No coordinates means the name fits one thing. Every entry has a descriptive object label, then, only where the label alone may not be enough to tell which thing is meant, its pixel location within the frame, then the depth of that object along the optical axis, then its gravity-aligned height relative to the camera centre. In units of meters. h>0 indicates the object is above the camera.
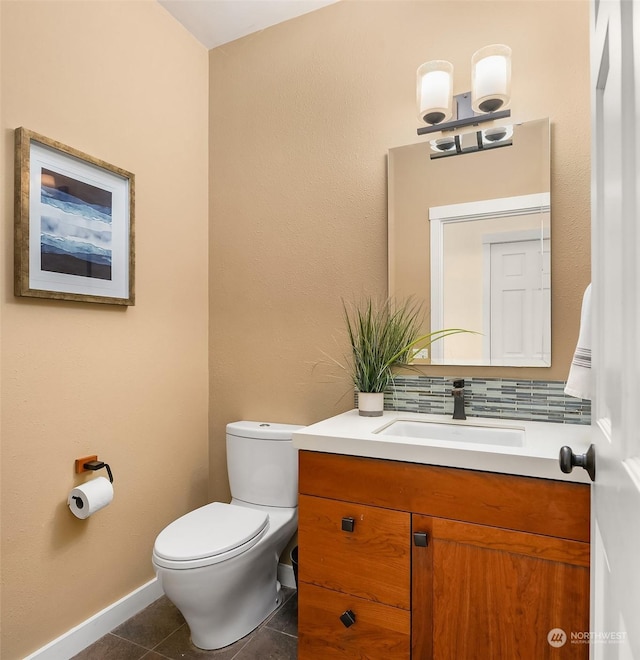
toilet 1.50 -0.76
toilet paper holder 1.69 -0.51
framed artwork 1.51 +0.40
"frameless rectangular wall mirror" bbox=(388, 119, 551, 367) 1.68 +0.36
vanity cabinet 1.12 -0.65
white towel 1.22 -0.09
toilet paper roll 1.62 -0.61
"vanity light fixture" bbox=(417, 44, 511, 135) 1.64 +0.92
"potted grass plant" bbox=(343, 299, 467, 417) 1.83 -0.06
